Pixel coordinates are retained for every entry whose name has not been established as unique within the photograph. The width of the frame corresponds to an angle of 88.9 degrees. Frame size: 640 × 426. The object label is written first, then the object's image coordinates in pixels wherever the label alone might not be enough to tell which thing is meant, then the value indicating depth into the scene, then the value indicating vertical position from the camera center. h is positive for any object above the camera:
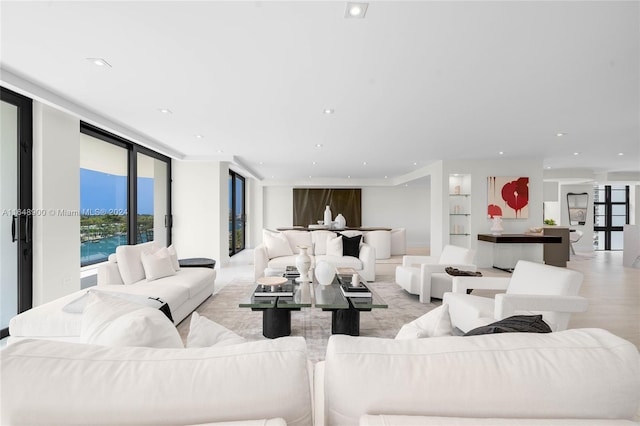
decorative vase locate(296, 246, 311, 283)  3.80 -0.63
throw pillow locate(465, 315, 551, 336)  1.24 -0.45
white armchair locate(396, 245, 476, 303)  4.27 -0.86
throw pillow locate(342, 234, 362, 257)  6.04 -0.65
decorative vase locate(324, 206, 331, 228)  8.49 -0.17
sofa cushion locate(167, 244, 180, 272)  4.30 -0.61
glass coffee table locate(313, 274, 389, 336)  2.90 -0.84
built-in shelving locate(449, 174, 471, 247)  7.34 -0.09
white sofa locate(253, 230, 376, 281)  5.38 -0.78
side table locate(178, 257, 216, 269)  5.34 -0.86
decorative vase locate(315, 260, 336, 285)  3.56 -0.68
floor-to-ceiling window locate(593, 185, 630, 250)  11.05 -0.09
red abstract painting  7.14 +0.34
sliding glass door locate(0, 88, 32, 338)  3.26 +0.05
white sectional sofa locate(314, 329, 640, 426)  0.85 -0.46
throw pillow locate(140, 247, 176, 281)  3.82 -0.64
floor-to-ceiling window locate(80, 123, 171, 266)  4.46 +0.28
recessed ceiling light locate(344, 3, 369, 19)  1.84 +1.17
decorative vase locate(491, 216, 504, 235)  7.01 -0.31
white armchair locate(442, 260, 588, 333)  2.49 -0.71
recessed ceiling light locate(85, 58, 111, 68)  2.52 +1.17
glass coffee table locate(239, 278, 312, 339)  2.92 -0.84
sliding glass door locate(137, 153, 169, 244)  5.90 +0.24
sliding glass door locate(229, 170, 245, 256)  9.20 -0.05
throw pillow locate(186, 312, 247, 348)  1.26 -0.49
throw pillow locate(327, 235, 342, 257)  5.97 -0.66
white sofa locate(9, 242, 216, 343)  2.49 -0.81
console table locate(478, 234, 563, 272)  6.67 -0.57
